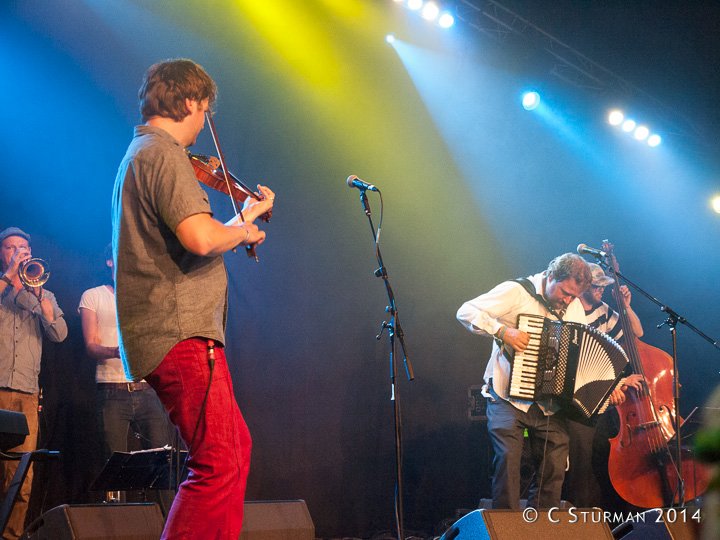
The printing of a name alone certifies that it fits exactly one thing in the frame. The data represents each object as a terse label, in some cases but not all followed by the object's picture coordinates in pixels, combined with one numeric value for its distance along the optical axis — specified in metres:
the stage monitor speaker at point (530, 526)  3.03
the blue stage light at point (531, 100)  7.61
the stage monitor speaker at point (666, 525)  3.17
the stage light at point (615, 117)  7.98
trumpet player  4.62
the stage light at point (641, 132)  8.28
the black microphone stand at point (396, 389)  3.81
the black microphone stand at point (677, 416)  5.02
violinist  2.36
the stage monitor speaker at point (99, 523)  3.01
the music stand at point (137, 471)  3.93
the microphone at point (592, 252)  5.85
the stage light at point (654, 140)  8.42
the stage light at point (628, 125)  8.18
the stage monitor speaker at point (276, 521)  3.57
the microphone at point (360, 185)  4.21
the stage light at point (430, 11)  6.78
